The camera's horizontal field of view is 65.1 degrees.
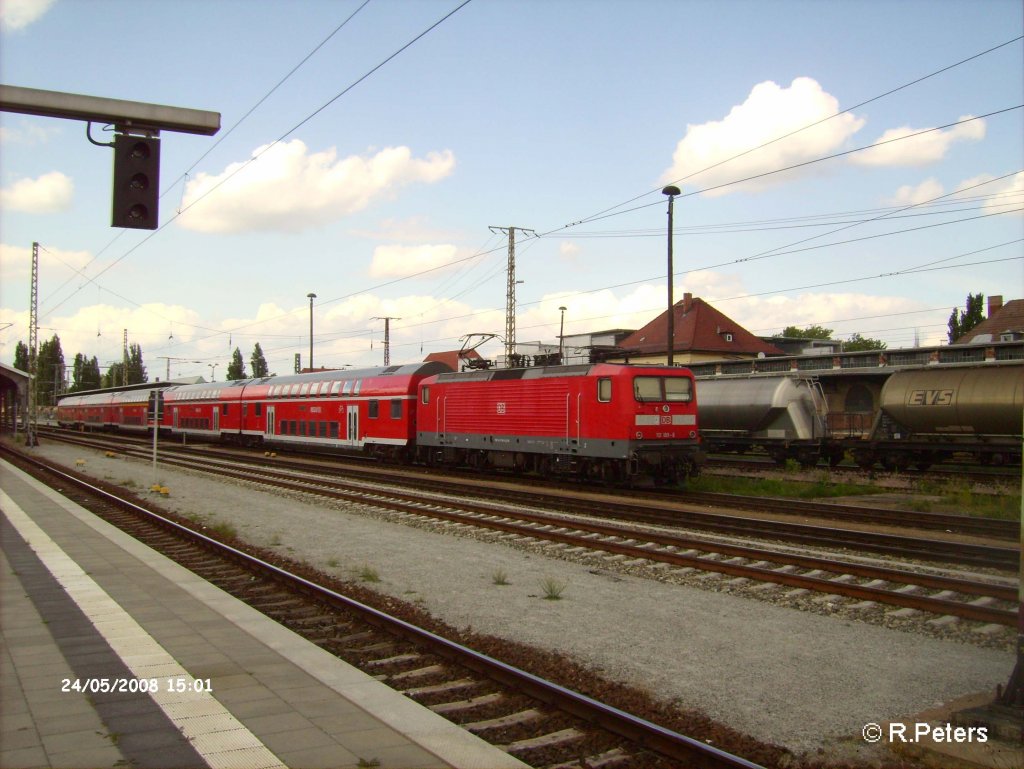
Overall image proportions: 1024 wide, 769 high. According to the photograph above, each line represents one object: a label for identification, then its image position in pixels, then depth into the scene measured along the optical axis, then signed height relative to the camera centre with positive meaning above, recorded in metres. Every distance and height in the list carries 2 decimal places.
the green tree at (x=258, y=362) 125.85 +7.40
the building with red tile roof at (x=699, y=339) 61.19 +5.67
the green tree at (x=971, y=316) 85.56 +10.25
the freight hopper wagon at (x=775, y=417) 26.89 -0.23
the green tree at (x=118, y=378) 131.76 +4.91
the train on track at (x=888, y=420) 22.41 -0.30
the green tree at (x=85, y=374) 125.12 +5.12
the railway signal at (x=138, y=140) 8.41 +2.87
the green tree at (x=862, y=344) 106.56 +8.98
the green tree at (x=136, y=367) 121.81 +6.16
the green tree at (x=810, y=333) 105.69 +10.41
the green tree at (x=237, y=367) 128.00 +6.48
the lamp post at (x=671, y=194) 26.53 +7.17
